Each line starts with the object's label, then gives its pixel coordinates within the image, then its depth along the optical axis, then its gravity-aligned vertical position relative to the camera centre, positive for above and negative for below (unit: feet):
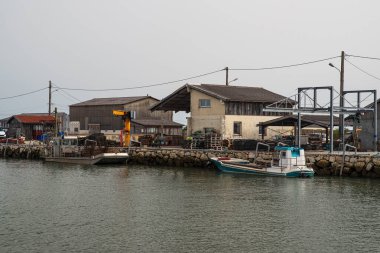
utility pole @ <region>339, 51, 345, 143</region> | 141.38 +16.17
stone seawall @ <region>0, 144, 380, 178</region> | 119.65 -3.19
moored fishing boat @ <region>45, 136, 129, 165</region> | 158.10 -2.79
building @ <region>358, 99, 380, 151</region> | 145.89 +5.15
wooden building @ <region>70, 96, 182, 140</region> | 232.30 +13.09
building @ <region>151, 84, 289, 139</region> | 163.94 +11.47
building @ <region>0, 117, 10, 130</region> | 293.02 +11.55
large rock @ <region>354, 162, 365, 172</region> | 119.55 -4.13
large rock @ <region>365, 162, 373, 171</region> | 118.43 -4.18
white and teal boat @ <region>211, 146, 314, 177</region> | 119.96 -4.49
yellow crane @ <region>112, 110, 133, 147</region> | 163.12 +7.56
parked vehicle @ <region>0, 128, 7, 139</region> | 262.88 +5.18
